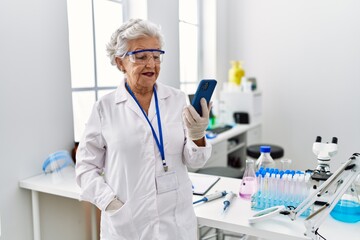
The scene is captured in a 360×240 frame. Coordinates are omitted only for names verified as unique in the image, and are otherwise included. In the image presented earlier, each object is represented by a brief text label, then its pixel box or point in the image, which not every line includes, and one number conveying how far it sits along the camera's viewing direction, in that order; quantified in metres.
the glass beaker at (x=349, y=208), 1.29
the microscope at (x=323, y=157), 1.34
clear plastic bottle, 1.61
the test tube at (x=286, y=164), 1.58
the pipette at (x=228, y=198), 1.48
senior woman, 1.26
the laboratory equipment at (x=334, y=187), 1.02
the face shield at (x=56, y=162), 1.93
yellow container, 3.98
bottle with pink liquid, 1.58
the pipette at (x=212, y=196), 1.56
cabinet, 3.02
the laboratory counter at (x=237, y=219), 1.22
